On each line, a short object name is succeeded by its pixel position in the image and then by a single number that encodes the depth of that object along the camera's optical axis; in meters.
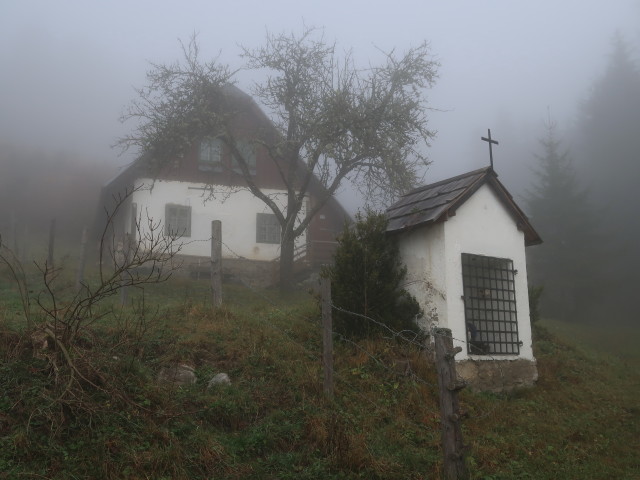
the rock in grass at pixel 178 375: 7.92
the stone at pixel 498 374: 10.59
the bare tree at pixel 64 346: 6.23
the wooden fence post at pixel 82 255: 15.90
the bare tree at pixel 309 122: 20.84
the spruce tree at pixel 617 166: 32.38
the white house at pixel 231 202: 24.44
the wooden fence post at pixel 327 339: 8.12
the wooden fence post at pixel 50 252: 19.33
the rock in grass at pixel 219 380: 8.04
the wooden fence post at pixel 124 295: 13.10
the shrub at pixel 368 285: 10.33
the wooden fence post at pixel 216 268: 11.14
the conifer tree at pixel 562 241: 30.55
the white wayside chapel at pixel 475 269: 10.76
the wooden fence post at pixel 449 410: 5.92
